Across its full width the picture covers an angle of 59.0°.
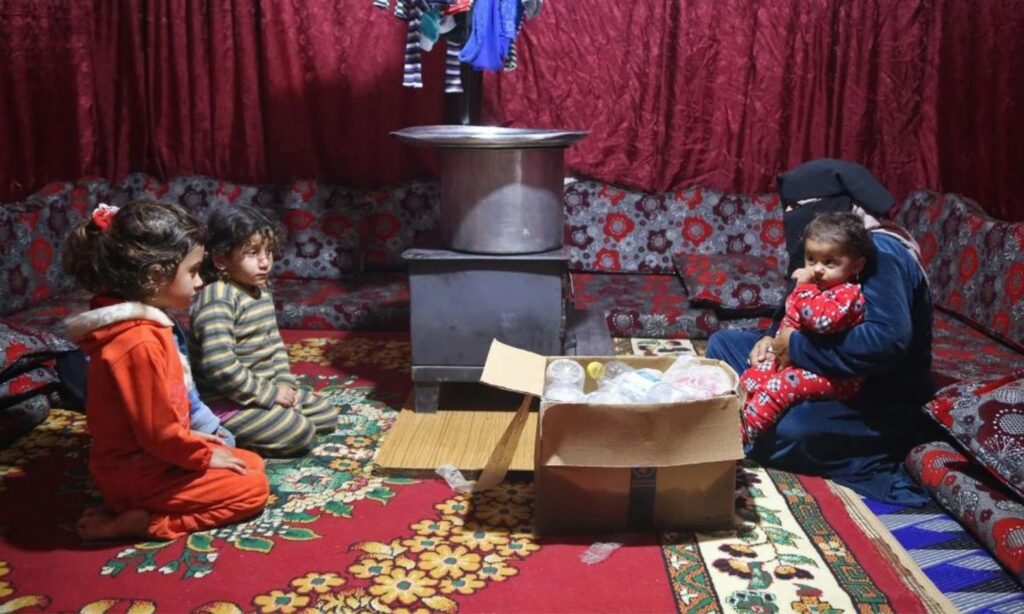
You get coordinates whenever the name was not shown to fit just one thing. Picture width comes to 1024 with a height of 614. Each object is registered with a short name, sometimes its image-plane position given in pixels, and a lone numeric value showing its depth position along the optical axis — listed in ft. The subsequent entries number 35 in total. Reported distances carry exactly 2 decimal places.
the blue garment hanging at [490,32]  10.44
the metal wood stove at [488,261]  8.89
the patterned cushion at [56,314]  10.83
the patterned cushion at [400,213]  13.70
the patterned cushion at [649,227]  13.44
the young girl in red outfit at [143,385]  6.34
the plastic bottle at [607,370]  7.56
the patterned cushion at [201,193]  13.82
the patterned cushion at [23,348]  8.59
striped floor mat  6.03
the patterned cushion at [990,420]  6.75
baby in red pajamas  7.53
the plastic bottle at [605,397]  6.73
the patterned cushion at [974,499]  6.35
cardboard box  6.41
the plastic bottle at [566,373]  7.38
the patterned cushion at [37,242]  11.46
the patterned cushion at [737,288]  11.66
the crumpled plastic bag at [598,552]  6.53
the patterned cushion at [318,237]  13.55
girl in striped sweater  7.83
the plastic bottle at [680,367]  7.32
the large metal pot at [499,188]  8.81
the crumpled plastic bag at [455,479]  7.71
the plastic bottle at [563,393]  6.88
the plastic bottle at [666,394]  6.84
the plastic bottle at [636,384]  6.91
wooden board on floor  8.08
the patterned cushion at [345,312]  12.29
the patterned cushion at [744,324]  11.70
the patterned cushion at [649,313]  11.76
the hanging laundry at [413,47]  10.59
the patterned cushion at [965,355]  9.46
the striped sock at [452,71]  11.15
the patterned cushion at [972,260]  10.34
